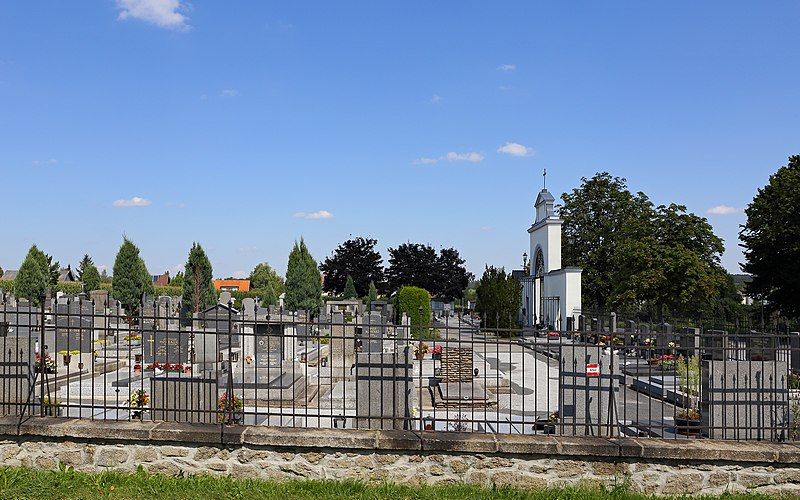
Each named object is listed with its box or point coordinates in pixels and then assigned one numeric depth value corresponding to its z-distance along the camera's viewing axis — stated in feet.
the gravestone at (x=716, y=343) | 50.40
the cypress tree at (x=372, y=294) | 171.16
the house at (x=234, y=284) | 311.33
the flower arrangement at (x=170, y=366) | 47.01
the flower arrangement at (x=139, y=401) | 31.21
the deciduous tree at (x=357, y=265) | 213.05
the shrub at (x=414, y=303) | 100.78
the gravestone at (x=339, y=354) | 64.26
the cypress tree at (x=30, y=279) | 121.19
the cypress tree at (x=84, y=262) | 262.75
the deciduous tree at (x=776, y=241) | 93.30
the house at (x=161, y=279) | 386.56
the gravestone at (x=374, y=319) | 71.23
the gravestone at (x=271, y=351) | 57.77
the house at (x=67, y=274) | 286.34
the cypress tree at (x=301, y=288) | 126.93
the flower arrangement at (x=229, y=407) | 23.72
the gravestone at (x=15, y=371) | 26.23
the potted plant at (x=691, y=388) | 32.27
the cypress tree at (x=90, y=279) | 164.96
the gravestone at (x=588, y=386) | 27.66
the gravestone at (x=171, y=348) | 48.37
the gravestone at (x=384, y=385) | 25.98
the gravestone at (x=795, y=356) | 47.42
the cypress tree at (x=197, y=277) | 114.62
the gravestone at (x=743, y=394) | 26.76
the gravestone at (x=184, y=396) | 26.84
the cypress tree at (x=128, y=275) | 116.06
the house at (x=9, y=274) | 269.36
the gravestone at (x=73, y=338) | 62.45
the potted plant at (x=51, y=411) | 29.43
